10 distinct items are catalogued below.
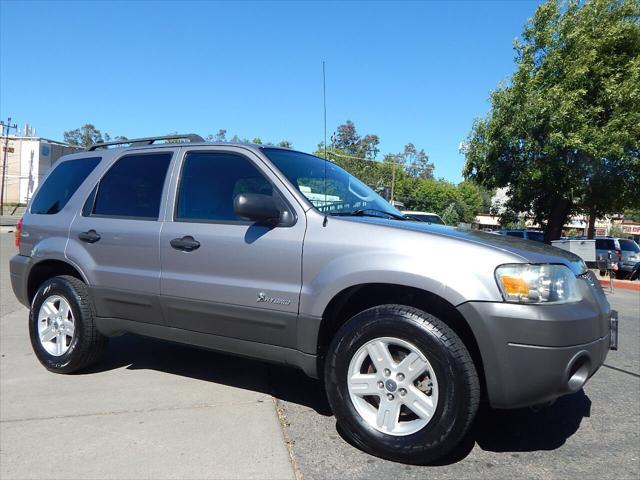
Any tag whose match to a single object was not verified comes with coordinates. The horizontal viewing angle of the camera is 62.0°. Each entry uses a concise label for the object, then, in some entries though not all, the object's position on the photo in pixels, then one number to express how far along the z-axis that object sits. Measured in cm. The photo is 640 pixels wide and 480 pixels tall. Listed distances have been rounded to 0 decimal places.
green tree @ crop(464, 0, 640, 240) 1465
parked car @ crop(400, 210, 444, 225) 1433
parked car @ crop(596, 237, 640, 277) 2037
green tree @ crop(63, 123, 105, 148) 10225
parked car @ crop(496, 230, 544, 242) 2099
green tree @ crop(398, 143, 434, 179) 12064
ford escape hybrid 279
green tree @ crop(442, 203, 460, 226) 4774
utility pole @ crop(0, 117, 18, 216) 5447
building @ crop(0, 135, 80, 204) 6806
